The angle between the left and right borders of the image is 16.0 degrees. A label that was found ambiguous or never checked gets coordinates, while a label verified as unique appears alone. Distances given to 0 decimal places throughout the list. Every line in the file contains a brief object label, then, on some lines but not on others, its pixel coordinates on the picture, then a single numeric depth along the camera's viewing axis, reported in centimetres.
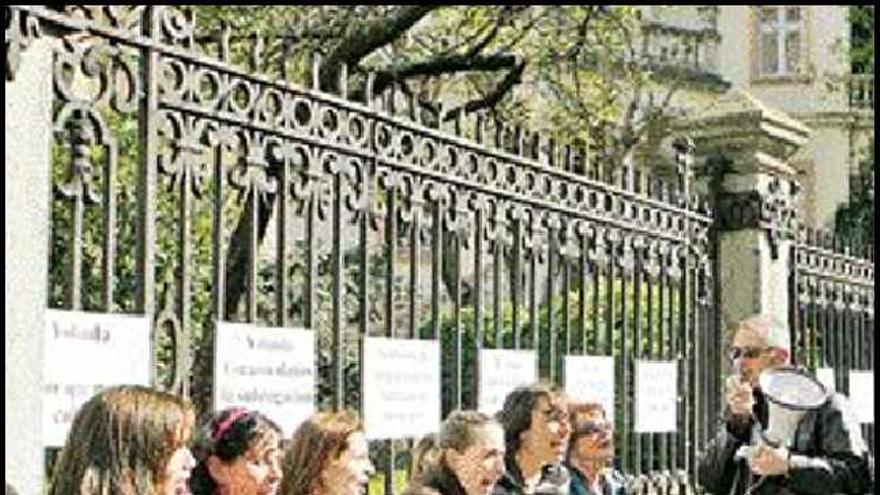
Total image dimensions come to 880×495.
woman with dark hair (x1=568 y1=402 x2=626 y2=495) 1155
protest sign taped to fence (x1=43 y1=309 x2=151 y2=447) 830
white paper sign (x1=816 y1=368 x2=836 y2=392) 1725
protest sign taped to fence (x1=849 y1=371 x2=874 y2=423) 1861
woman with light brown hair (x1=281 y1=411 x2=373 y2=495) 866
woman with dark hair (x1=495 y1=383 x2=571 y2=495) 1065
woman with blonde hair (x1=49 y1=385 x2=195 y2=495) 714
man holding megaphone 1129
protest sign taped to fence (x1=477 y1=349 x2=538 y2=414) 1192
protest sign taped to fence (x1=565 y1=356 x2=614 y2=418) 1325
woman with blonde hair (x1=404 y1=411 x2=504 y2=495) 949
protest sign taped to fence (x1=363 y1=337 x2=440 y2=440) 1061
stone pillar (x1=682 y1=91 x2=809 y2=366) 1628
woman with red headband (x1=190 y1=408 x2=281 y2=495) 821
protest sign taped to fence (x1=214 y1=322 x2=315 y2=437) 935
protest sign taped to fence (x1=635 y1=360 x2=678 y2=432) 1427
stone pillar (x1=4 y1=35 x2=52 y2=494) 814
